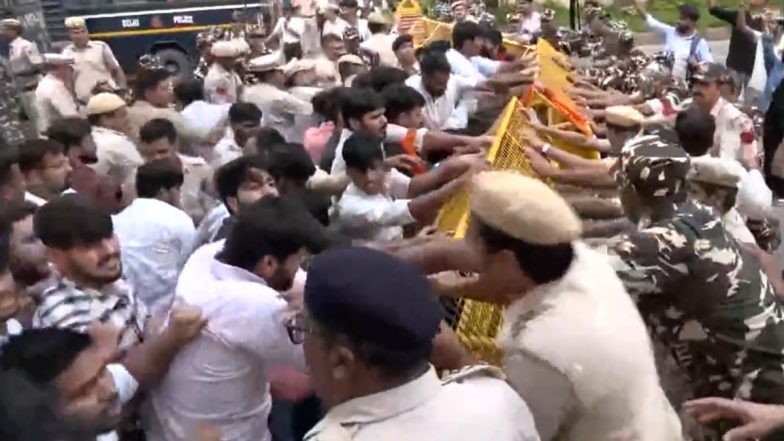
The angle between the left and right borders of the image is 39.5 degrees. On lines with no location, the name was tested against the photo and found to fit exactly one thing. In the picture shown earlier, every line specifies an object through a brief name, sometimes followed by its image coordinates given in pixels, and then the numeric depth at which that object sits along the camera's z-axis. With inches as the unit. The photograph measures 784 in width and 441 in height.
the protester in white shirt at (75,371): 100.3
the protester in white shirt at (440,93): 312.0
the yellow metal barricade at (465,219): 154.8
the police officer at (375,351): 83.7
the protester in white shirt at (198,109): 308.0
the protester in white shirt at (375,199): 198.8
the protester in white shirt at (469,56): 365.4
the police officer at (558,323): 106.3
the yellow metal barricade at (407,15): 618.7
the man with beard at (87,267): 138.6
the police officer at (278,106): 344.3
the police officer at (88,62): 451.5
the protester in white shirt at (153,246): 190.7
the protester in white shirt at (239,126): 282.4
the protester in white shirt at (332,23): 522.1
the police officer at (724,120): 268.1
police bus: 692.7
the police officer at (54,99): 370.0
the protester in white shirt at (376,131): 231.0
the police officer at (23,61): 485.1
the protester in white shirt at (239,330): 124.9
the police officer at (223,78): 372.8
